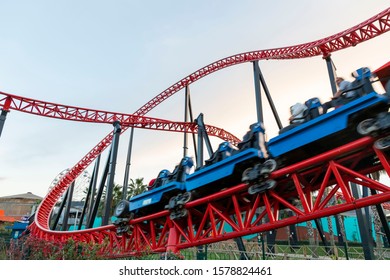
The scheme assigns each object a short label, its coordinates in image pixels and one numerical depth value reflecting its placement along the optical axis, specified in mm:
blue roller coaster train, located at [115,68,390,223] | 3738
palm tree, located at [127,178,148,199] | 31277
